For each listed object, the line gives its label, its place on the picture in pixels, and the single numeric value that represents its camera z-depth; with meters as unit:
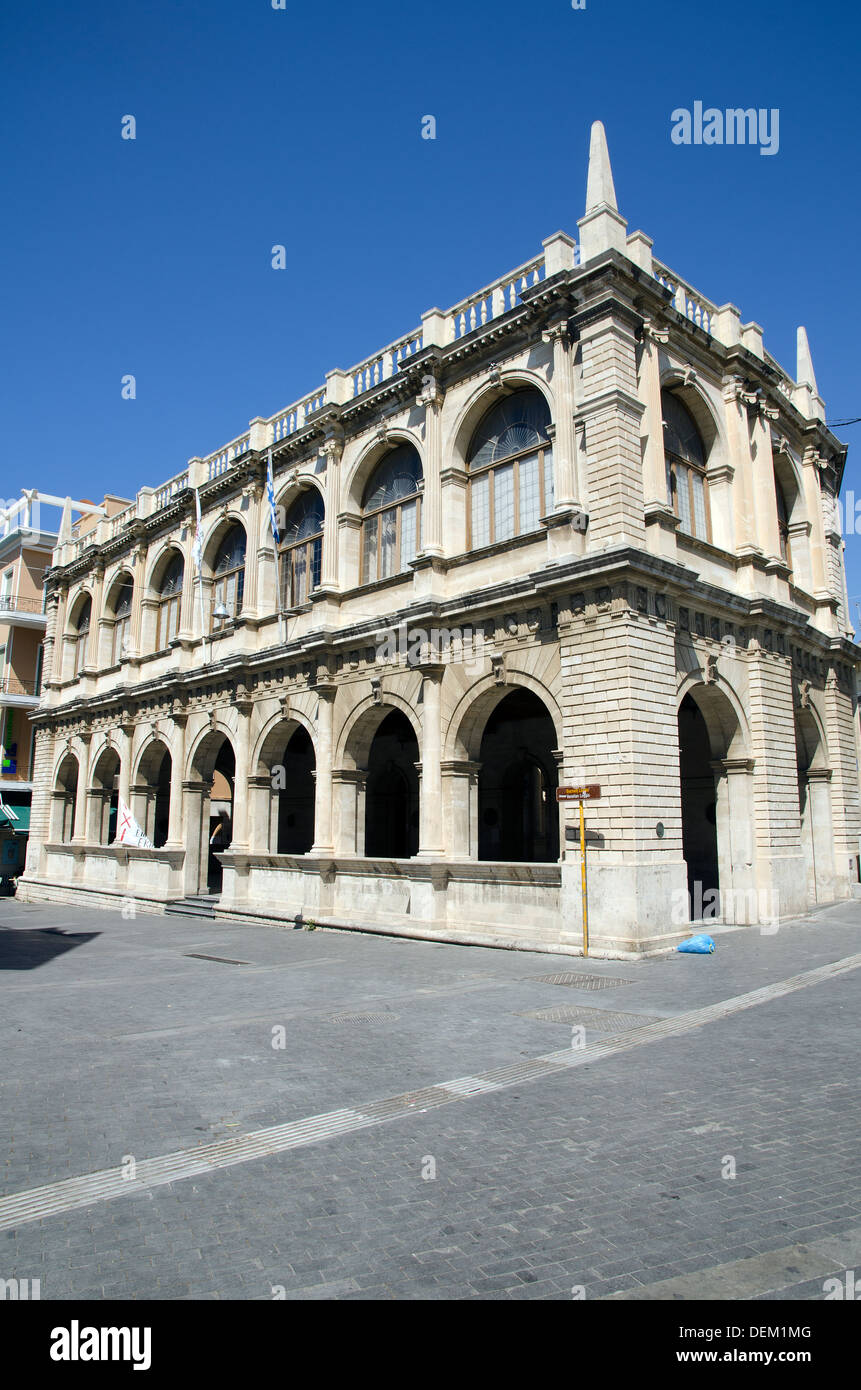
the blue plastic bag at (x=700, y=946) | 14.31
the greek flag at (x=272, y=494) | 23.70
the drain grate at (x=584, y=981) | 11.72
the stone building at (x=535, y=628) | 15.55
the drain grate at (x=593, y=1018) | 9.23
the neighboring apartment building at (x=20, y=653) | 38.94
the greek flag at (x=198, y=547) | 27.44
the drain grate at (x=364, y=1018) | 9.75
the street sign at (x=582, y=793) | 14.38
